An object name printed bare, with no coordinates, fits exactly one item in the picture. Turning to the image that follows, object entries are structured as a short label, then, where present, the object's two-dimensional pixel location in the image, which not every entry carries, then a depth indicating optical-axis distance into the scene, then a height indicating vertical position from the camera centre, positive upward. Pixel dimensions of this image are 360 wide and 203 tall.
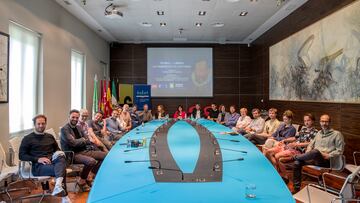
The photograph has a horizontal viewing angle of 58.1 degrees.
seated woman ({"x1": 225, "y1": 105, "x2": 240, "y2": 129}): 9.50 -0.47
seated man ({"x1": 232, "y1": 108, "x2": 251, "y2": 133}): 8.50 -0.47
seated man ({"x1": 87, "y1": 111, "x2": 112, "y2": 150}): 6.36 -0.51
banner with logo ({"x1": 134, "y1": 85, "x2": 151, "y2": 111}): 11.91 +0.36
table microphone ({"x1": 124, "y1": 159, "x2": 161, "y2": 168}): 3.08 -0.56
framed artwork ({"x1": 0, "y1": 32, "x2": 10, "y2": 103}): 4.86 +0.54
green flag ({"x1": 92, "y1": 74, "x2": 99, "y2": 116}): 9.52 +0.04
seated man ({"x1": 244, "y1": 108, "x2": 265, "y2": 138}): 7.56 -0.51
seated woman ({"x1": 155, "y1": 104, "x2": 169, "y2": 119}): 10.17 -0.32
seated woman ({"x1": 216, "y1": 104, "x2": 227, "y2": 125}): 10.60 -0.39
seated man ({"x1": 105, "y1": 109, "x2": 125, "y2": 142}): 7.46 -0.53
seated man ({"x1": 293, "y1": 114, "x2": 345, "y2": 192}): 4.49 -0.65
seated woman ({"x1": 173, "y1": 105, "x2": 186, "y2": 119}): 10.41 -0.32
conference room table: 2.17 -0.59
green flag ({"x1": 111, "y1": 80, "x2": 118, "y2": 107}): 11.02 +0.28
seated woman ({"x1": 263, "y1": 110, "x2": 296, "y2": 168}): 5.70 -0.61
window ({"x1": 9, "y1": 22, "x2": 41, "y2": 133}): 5.51 +0.48
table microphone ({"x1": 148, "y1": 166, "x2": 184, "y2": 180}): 2.70 -0.56
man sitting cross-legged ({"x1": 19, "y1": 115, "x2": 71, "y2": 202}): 4.06 -0.69
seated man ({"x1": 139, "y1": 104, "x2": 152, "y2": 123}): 9.95 -0.35
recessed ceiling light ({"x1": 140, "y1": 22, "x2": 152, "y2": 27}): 9.09 +2.27
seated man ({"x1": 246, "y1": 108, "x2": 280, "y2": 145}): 6.89 -0.60
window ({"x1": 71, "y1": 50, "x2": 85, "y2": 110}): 8.45 +0.63
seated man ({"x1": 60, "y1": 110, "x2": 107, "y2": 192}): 4.83 -0.70
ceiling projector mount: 7.29 +2.09
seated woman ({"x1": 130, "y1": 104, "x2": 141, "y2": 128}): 9.46 -0.43
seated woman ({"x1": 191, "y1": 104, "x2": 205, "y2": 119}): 10.66 -0.27
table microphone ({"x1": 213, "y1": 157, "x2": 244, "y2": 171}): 2.80 -0.55
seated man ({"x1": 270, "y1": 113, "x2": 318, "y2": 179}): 5.18 -0.65
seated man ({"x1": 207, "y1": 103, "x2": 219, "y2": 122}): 11.32 -0.32
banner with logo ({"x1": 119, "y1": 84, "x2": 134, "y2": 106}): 12.01 +0.36
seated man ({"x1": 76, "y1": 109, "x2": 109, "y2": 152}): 5.61 -0.50
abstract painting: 5.29 +0.88
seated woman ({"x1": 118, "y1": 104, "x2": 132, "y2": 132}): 8.40 -0.41
